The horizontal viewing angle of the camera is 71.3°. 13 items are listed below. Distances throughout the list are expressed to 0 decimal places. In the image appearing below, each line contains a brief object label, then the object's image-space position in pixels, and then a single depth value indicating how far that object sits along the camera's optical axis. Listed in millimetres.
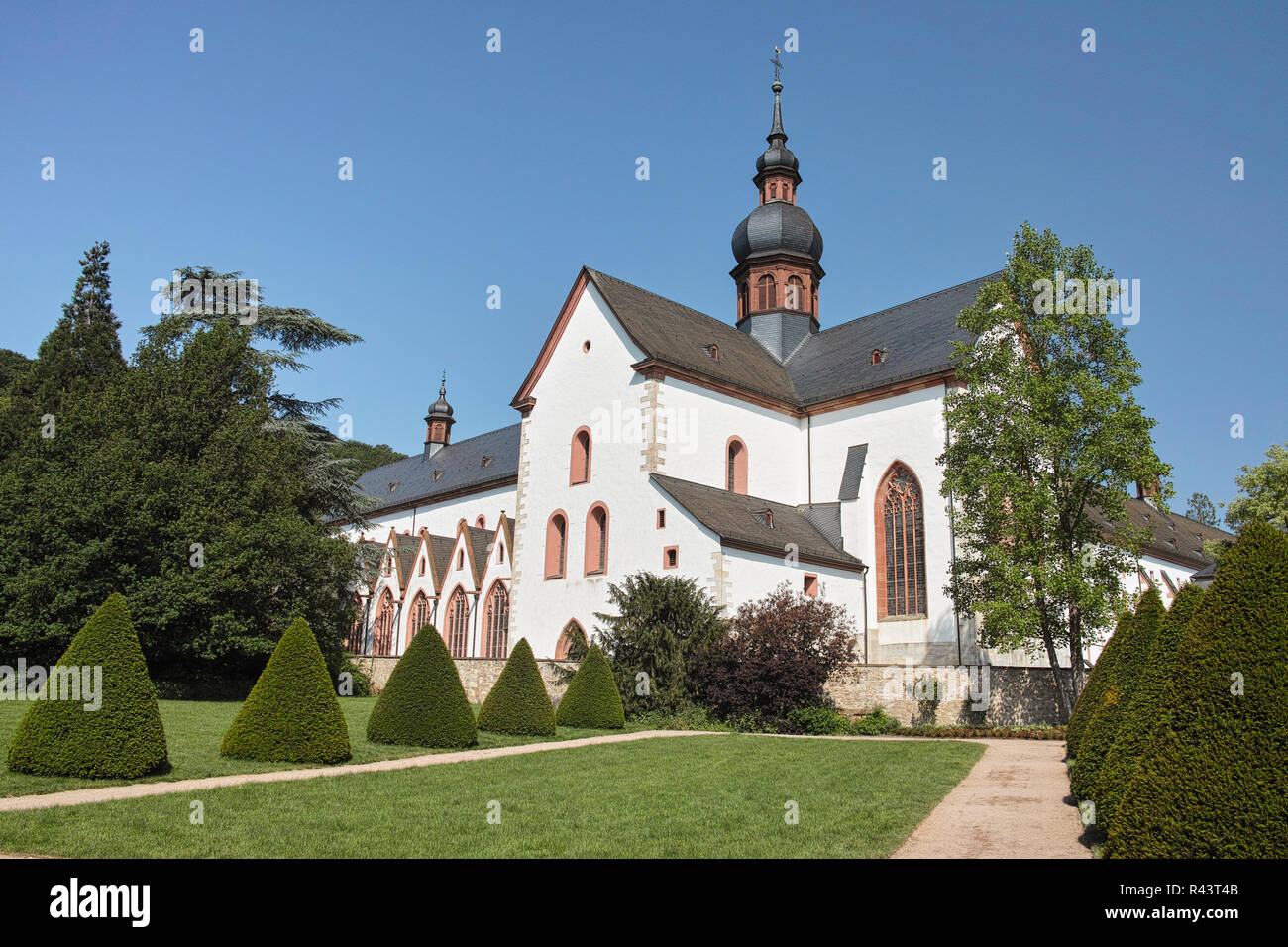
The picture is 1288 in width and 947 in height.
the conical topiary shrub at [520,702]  19297
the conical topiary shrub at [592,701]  21703
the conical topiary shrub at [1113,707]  9352
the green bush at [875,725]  22594
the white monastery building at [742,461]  27984
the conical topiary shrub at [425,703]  16812
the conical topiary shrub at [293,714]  13875
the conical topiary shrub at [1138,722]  7703
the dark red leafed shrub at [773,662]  22078
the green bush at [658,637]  23406
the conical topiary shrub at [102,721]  11461
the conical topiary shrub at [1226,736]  5727
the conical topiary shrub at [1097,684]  12134
